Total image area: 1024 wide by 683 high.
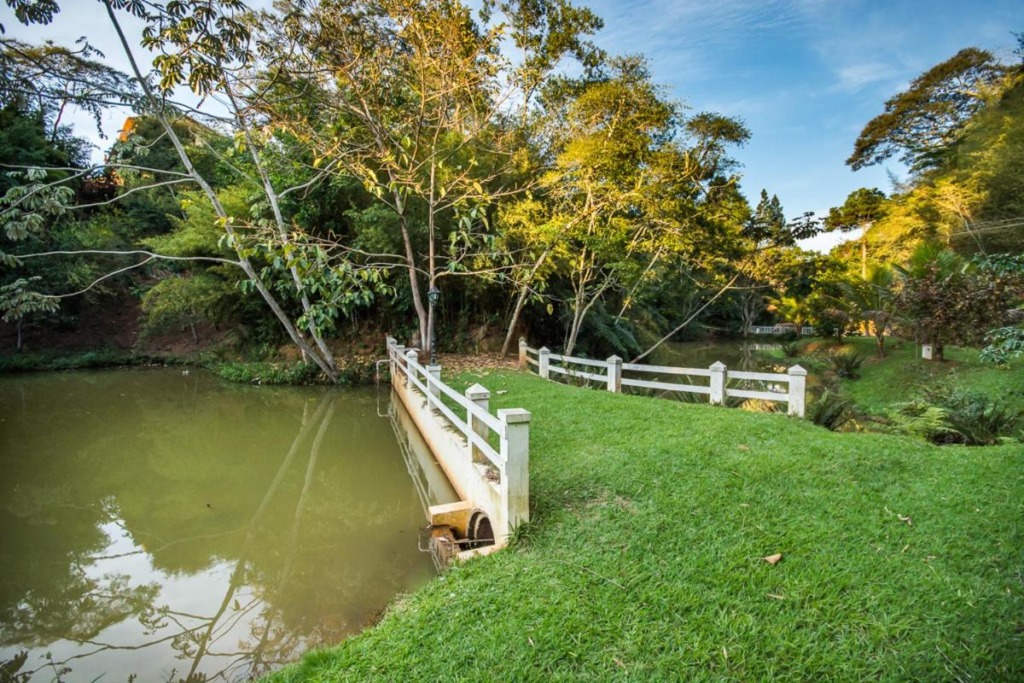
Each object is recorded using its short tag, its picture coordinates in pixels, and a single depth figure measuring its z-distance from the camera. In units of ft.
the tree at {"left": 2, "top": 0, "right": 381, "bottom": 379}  22.02
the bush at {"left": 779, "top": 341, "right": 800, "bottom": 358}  62.62
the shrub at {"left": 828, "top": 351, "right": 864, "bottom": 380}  42.93
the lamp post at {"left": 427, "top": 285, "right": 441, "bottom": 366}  32.71
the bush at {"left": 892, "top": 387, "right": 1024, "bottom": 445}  18.72
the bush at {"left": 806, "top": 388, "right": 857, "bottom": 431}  20.25
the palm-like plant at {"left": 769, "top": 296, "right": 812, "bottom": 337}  77.06
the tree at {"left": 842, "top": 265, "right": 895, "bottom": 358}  44.47
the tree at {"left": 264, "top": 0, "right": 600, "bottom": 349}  27.81
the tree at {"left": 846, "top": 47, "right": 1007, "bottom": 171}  63.16
